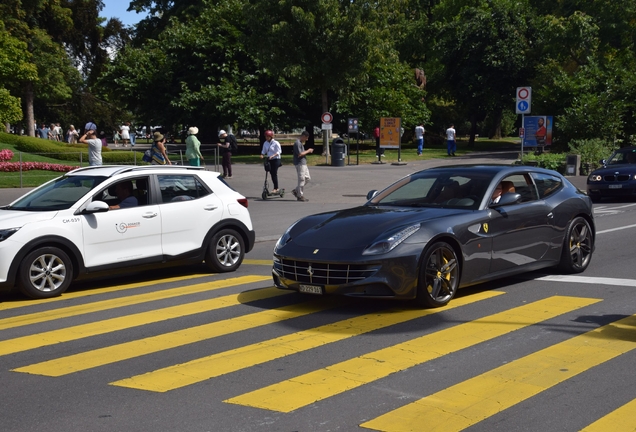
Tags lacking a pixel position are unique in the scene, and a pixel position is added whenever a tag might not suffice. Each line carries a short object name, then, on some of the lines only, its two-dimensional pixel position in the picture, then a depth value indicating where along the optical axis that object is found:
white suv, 9.81
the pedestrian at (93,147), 19.91
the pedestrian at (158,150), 20.64
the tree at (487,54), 53.69
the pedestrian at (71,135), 49.75
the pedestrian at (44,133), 60.62
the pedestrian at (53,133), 58.73
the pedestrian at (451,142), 45.09
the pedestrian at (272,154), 23.72
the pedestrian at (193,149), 23.66
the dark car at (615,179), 23.03
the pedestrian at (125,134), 59.54
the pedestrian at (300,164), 22.89
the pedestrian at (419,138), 45.97
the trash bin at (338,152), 37.59
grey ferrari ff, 8.26
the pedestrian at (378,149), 40.38
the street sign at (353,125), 37.50
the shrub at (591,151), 33.16
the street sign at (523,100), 28.28
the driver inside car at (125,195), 10.99
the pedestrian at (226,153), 28.75
